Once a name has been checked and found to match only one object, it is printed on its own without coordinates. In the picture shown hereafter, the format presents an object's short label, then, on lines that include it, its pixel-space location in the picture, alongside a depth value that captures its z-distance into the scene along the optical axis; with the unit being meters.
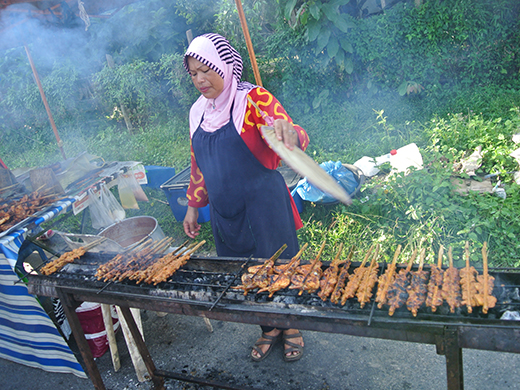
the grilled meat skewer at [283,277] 2.22
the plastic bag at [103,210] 4.69
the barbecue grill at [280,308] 1.67
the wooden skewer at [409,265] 2.08
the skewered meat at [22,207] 3.79
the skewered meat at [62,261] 2.91
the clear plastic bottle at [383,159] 5.80
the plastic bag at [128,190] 5.36
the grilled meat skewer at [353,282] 1.98
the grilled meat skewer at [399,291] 1.84
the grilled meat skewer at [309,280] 2.16
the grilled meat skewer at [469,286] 1.79
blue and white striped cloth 3.32
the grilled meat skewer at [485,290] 1.76
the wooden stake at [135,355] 3.35
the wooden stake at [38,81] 5.71
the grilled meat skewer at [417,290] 1.82
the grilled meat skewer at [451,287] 1.82
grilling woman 2.57
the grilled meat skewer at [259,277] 2.25
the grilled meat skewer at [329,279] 2.10
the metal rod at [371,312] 1.76
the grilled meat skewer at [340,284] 2.02
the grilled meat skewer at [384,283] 1.87
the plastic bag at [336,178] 5.02
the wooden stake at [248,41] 5.06
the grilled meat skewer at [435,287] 1.81
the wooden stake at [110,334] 3.49
